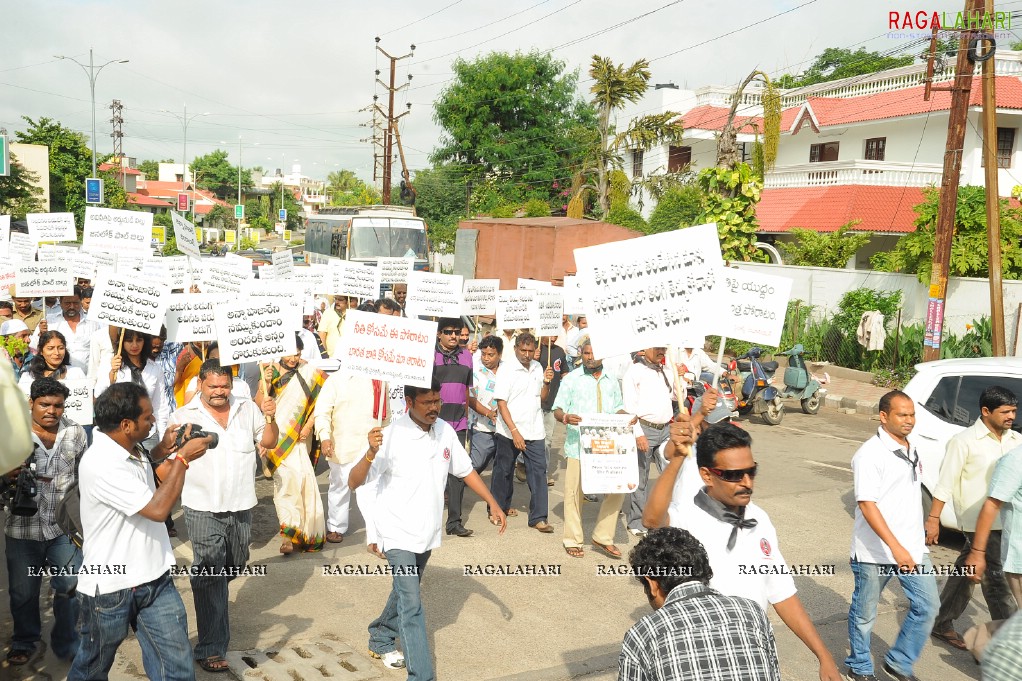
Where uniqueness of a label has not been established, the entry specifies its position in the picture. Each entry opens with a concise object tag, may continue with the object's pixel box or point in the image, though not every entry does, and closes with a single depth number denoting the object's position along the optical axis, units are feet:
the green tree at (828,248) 72.69
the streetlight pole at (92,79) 118.73
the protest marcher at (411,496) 15.34
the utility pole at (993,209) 46.32
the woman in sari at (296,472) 23.63
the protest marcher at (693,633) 8.74
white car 25.32
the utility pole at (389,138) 141.65
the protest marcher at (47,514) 15.75
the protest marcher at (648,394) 25.25
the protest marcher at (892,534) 15.96
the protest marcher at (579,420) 24.76
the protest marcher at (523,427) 25.98
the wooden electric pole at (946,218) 48.47
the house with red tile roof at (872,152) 82.84
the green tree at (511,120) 165.99
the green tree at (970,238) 56.75
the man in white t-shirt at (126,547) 12.92
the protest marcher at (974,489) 17.84
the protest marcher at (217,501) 16.62
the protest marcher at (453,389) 25.91
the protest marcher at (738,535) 11.82
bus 84.69
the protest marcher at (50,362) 22.31
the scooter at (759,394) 45.98
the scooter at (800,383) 49.01
